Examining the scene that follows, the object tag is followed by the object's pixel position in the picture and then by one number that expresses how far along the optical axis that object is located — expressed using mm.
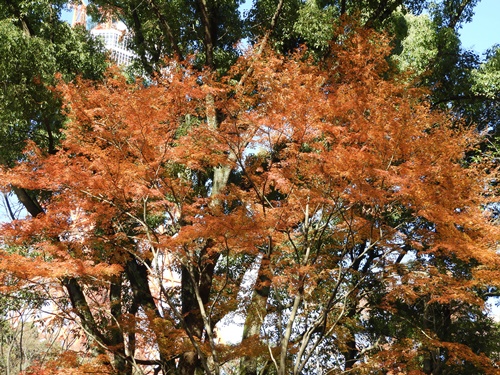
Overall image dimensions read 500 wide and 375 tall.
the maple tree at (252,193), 6680
